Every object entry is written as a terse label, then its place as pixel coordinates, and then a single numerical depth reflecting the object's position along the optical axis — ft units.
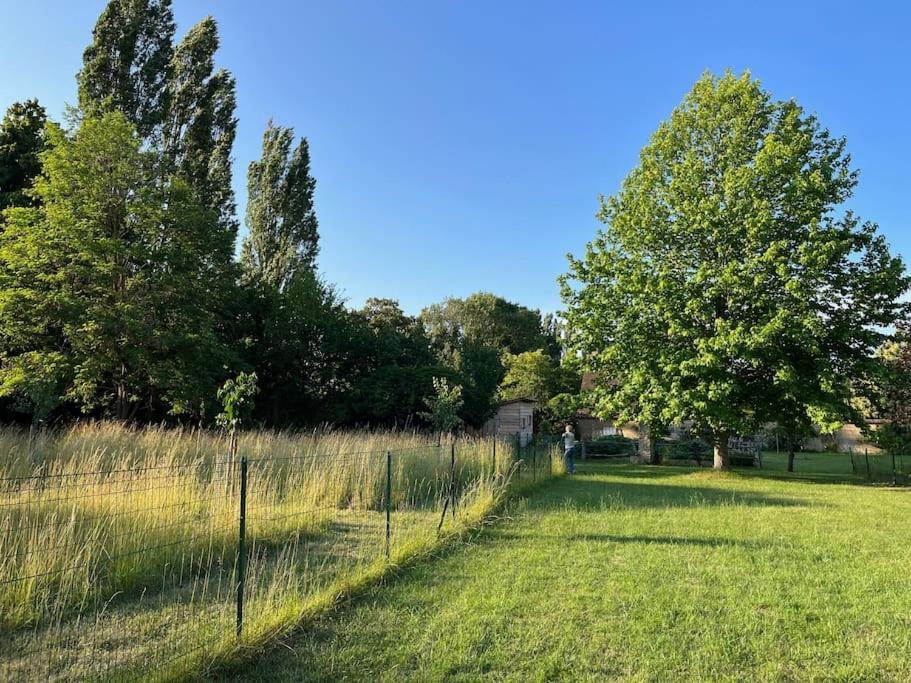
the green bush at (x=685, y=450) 91.04
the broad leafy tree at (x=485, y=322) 175.94
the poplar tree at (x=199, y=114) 83.71
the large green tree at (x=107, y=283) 63.77
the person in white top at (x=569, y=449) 61.98
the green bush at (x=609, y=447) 100.58
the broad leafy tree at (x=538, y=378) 121.19
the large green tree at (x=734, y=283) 55.36
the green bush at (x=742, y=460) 90.68
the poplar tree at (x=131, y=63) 74.54
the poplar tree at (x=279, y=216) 99.45
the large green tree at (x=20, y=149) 74.49
